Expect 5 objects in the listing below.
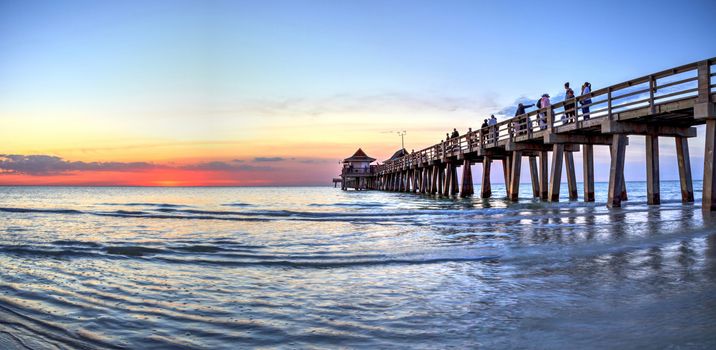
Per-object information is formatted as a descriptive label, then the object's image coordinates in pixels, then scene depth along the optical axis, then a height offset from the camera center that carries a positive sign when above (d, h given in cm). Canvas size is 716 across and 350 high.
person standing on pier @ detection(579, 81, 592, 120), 1662 +242
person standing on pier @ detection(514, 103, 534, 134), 2200 +288
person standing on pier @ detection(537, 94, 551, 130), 1945 +275
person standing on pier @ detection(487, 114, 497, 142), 2408 +222
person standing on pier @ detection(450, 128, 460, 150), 3018 +198
